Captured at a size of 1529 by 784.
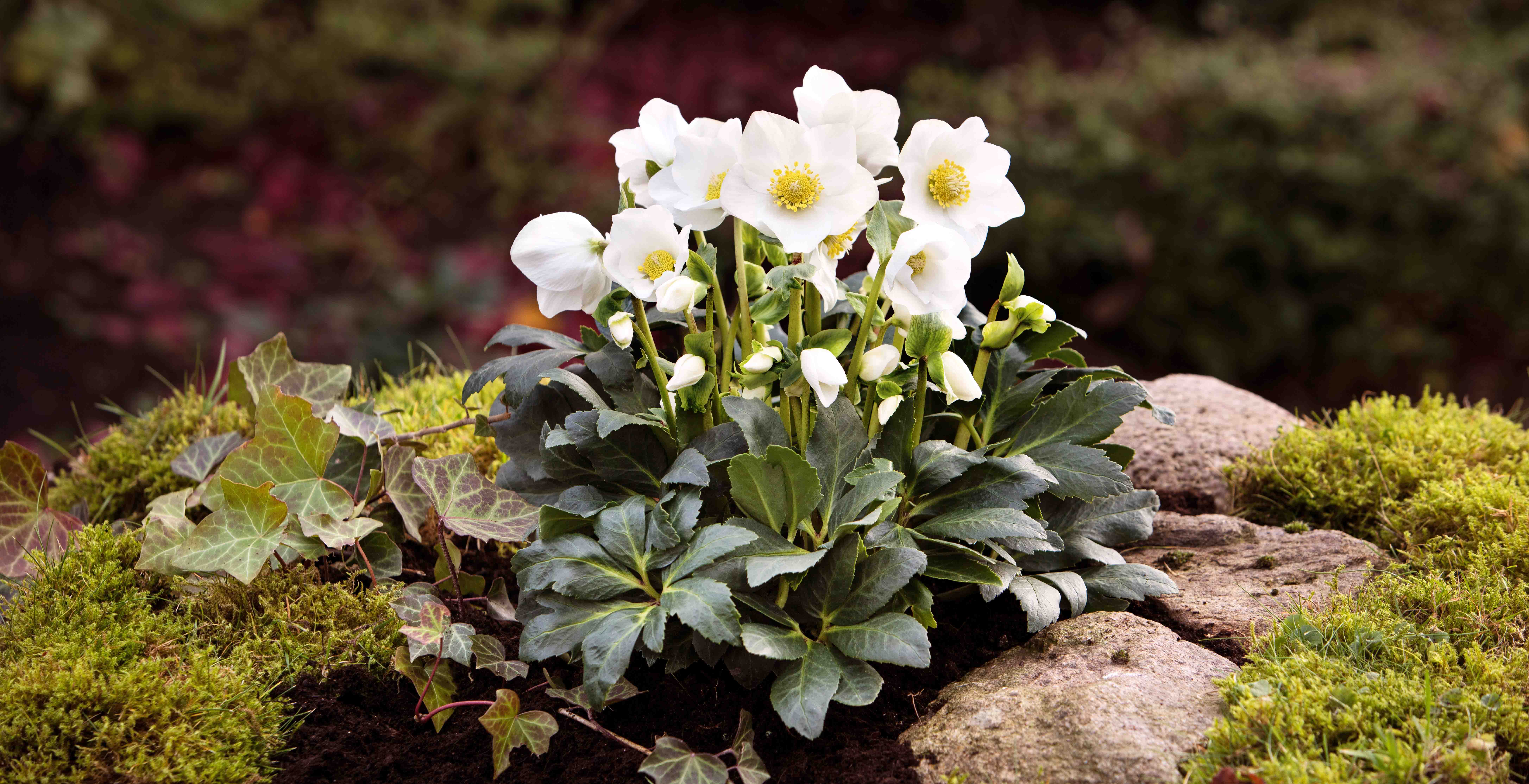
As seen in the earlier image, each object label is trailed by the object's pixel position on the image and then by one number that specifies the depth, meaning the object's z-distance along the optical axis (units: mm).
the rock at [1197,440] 2399
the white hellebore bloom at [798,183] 2078
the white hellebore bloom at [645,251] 2114
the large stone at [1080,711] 2086
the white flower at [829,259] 2120
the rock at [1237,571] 2209
